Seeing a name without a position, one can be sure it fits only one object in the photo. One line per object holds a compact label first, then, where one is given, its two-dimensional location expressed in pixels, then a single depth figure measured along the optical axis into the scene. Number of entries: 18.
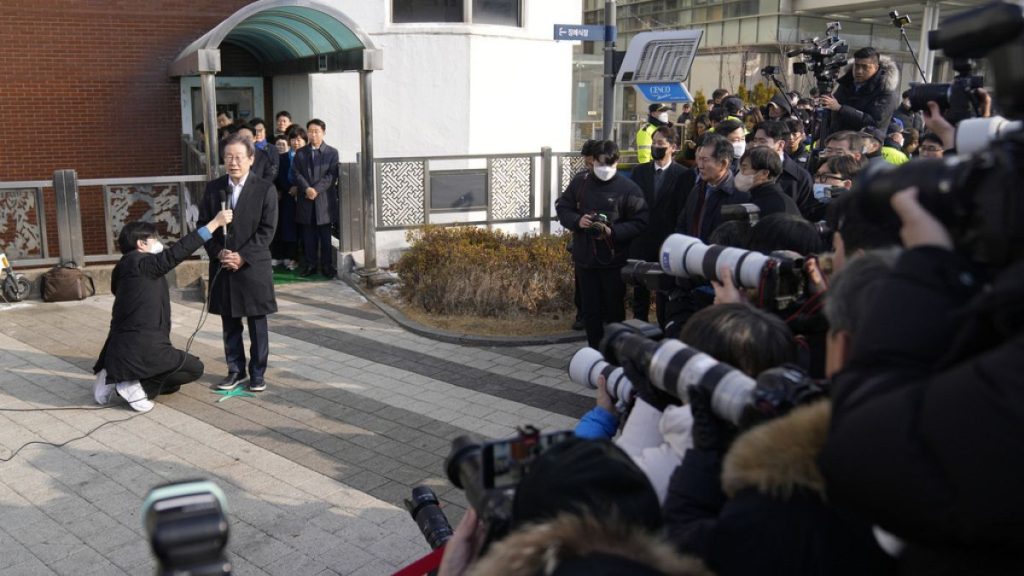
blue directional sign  9.62
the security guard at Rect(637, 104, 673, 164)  10.44
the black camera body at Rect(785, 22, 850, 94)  8.33
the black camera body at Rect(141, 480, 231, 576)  1.51
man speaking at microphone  6.73
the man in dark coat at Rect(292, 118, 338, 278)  11.08
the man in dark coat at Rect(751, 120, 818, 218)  6.36
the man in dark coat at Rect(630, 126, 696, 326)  7.50
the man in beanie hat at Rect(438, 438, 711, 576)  1.61
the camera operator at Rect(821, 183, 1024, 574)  1.36
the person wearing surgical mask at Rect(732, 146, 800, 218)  5.09
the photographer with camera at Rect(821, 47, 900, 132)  7.70
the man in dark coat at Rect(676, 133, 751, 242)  6.00
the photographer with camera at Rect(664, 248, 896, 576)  1.68
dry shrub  9.22
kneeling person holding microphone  6.37
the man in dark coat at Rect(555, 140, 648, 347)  7.32
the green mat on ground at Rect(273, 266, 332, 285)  11.18
